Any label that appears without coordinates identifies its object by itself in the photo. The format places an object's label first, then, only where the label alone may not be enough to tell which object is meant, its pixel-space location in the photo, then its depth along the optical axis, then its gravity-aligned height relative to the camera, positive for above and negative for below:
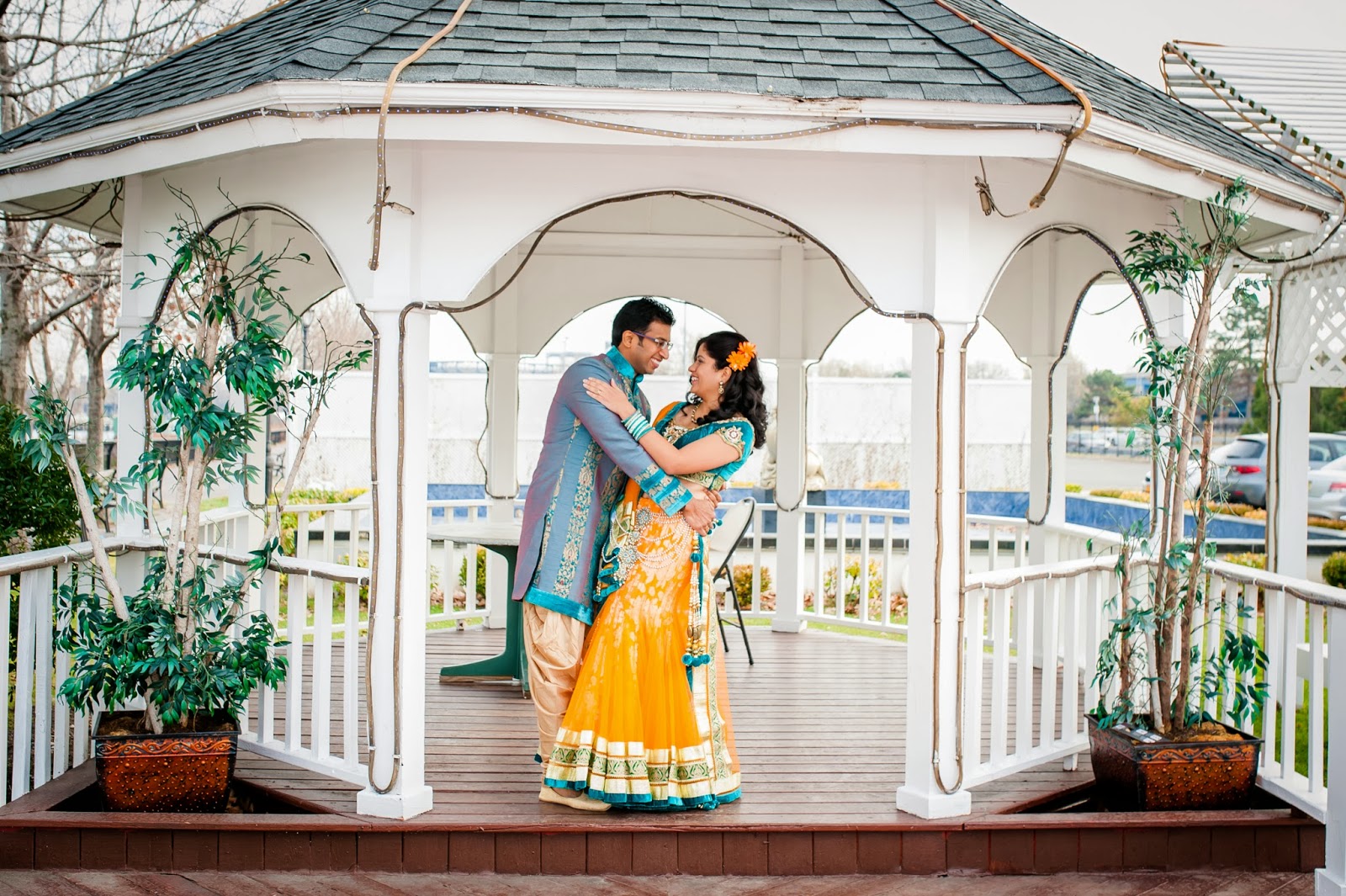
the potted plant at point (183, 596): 3.72 -0.53
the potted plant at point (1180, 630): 3.95 -0.64
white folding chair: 5.81 -0.46
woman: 3.72 -0.64
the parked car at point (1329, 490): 17.94 -0.56
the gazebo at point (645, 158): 3.39 +0.96
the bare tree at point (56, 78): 9.18 +3.36
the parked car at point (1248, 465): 18.22 -0.17
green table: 5.50 -1.02
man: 3.88 -0.27
